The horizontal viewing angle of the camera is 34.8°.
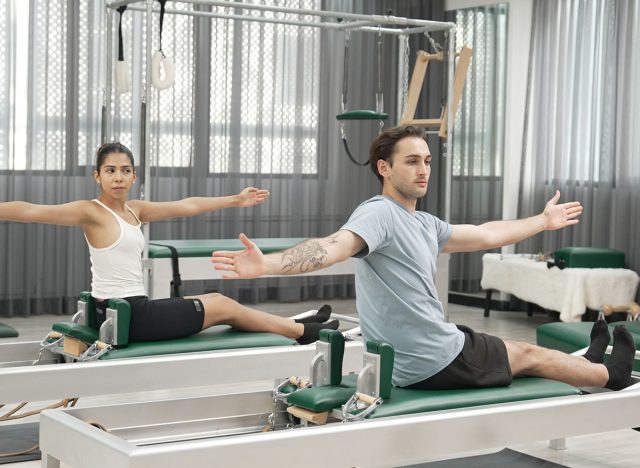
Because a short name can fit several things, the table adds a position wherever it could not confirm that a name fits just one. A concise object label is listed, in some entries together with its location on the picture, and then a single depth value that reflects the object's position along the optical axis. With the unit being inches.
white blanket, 225.3
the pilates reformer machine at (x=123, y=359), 117.8
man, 99.5
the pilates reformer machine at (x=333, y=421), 85.5
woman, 132.8
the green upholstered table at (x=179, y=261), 167.9
